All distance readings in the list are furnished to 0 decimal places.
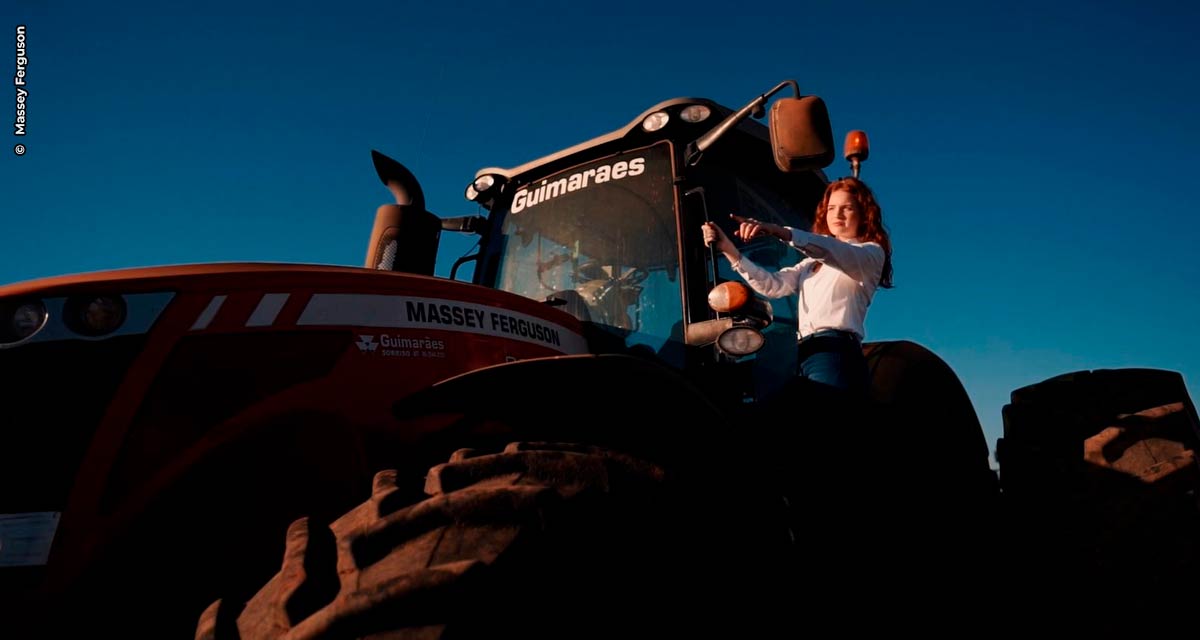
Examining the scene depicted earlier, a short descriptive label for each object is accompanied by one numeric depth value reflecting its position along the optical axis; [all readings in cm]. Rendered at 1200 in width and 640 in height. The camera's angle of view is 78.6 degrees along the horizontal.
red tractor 147
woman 232
